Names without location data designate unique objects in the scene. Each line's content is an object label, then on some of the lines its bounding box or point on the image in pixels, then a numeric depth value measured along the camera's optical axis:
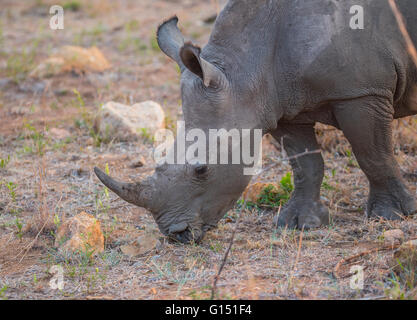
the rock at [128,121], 14.84
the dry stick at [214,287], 7.64
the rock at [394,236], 9.45
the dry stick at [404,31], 9.08
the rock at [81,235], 9.75
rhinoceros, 9.35
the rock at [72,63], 19.39
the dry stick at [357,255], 8.52
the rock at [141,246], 9.85
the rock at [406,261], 7.94
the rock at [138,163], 13.66
